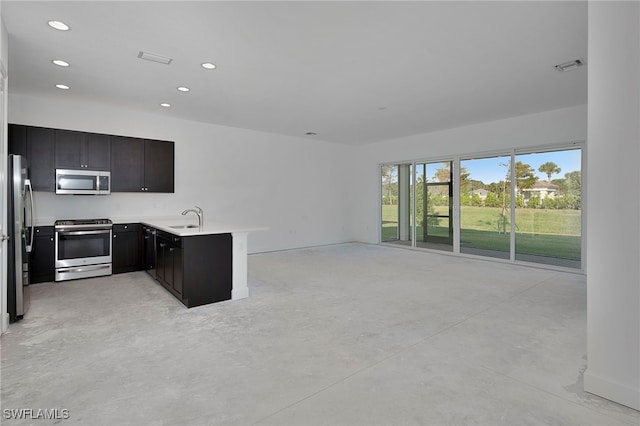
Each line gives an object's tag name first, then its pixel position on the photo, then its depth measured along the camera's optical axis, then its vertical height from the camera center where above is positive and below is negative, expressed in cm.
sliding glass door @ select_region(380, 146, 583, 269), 580 +8
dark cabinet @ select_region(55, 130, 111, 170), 497 +92
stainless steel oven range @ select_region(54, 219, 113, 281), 481 -58
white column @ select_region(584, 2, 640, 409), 192 +4
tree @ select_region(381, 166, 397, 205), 862 +80
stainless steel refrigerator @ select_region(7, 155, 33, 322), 311 -28
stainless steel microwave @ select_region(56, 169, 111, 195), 493 +43
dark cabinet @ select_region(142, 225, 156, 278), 494 -63
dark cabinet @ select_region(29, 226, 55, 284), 470 -68
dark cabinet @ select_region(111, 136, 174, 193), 545 +77
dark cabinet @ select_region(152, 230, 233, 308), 369 -69
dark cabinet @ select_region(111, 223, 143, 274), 525 -63
